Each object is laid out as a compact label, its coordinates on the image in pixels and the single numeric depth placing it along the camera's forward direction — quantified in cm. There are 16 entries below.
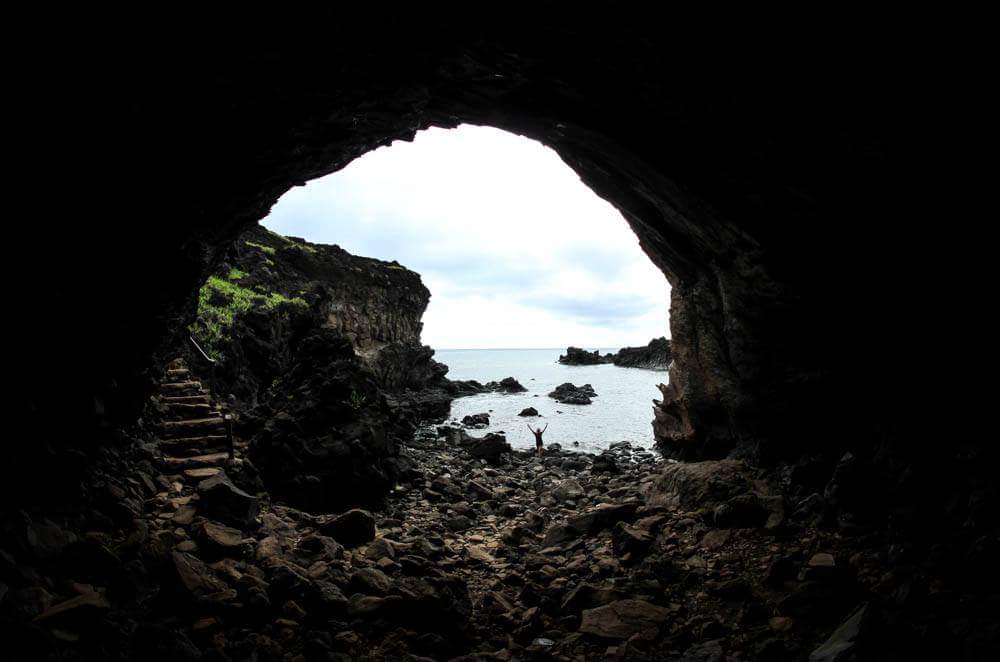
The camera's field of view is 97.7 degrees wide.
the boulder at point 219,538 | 655
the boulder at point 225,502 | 750
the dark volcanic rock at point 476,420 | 3516
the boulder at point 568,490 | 1418
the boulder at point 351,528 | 859
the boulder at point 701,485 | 995
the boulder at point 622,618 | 585
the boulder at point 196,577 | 534
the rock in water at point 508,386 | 6575
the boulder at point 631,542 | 838
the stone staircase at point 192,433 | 953
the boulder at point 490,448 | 2166
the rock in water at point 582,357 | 14600
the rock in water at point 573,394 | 4979
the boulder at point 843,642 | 407
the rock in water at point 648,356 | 10694
